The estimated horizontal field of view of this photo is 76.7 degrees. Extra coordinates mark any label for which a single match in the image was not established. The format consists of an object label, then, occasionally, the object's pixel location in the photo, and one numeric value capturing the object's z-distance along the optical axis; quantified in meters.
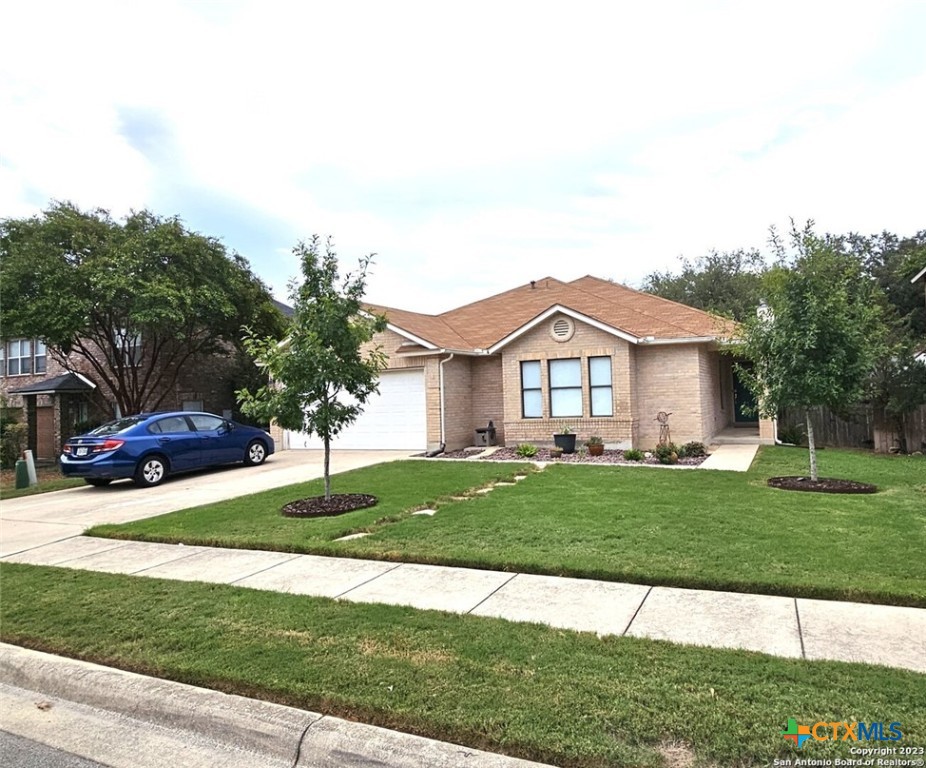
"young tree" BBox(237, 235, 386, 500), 8.68
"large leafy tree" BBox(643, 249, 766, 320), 35.19
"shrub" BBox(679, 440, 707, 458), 13.89
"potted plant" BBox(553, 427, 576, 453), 15.03
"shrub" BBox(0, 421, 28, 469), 20.17
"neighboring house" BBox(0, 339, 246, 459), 24.28
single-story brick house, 15.19
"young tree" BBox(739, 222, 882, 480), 9.38
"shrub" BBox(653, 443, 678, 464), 12.99
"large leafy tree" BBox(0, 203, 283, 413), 17.78
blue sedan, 12.10
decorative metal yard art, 14.94
